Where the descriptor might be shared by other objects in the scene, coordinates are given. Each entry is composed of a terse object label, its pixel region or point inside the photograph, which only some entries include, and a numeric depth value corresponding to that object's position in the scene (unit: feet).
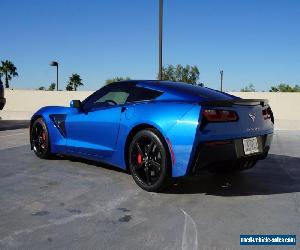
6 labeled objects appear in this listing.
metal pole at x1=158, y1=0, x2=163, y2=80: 45.91
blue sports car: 13.87
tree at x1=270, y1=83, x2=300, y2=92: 265.30
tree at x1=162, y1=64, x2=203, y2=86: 243.60
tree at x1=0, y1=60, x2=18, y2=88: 264.11
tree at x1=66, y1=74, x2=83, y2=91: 293.23
